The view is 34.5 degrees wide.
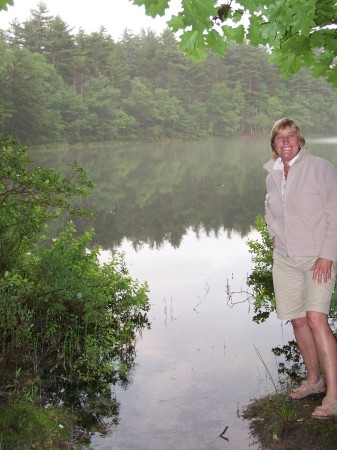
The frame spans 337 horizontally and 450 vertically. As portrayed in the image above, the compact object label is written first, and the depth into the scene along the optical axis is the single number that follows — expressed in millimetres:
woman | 4535
